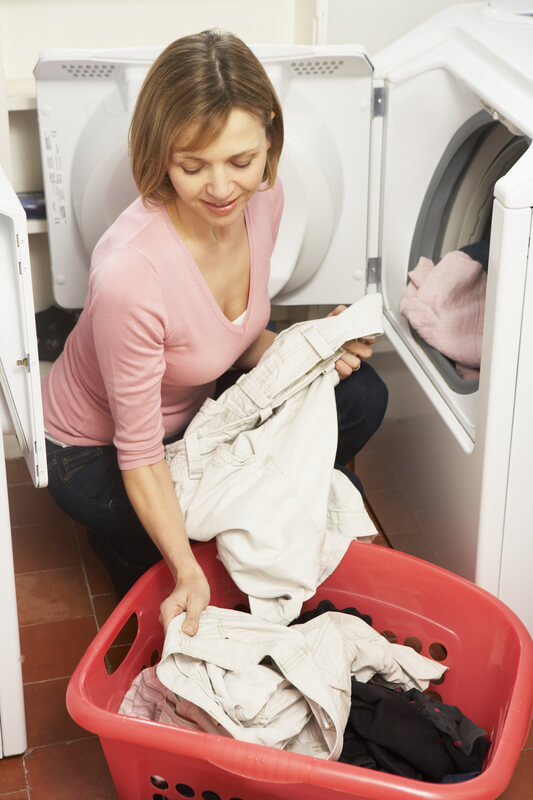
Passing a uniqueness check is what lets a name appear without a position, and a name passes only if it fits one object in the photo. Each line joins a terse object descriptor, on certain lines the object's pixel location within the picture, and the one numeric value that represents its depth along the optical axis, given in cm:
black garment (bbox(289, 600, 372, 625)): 164
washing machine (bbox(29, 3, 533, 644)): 165
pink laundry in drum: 182
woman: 145
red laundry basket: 123
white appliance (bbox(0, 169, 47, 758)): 128
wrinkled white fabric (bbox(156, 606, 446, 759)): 137
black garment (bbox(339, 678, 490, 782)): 139
